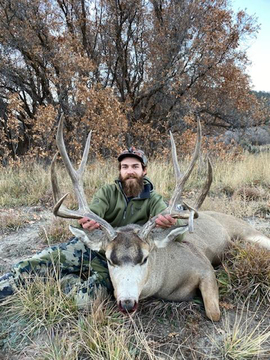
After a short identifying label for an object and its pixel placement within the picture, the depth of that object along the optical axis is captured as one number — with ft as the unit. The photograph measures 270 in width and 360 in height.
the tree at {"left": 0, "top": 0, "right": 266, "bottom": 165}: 32.96
